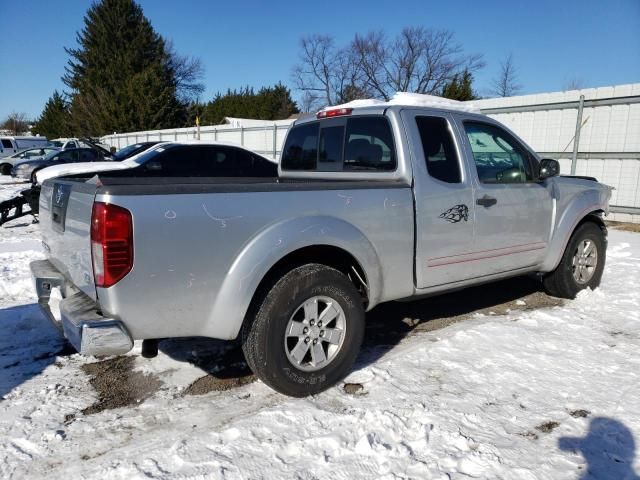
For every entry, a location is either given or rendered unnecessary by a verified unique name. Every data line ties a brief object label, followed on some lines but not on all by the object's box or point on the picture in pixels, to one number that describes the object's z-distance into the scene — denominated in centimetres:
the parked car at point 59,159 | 1981
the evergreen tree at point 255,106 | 6019
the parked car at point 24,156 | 2514
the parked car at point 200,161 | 993
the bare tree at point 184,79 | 6156
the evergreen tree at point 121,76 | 4753
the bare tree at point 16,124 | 9106
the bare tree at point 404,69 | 4350
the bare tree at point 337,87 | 4659
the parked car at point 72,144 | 2693
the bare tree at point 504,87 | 4522
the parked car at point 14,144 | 2958
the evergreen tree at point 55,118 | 6208
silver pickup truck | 259
